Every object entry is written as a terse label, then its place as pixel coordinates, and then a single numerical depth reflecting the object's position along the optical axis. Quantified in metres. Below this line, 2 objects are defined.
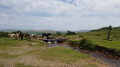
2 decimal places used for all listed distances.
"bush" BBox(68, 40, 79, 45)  43.63
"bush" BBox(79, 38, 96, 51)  31.79
